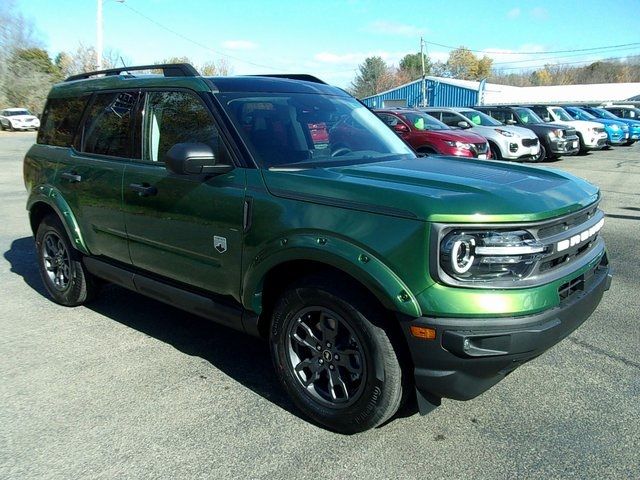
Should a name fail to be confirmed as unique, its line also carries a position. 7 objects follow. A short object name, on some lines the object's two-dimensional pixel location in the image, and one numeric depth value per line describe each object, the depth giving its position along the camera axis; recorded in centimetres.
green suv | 261
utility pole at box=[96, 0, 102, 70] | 3019
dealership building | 4840
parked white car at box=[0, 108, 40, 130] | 4091
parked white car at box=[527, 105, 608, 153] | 1942
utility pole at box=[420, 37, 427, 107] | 5070
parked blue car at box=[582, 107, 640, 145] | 2439
